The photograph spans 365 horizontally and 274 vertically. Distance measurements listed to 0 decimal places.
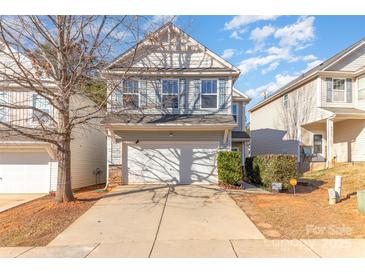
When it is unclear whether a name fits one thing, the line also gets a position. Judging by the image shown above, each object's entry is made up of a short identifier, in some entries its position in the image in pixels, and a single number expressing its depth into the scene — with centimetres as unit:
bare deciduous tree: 825
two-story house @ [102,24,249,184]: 1230
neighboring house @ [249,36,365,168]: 1555
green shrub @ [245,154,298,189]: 1055
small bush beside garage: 1134
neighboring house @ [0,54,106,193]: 1185
